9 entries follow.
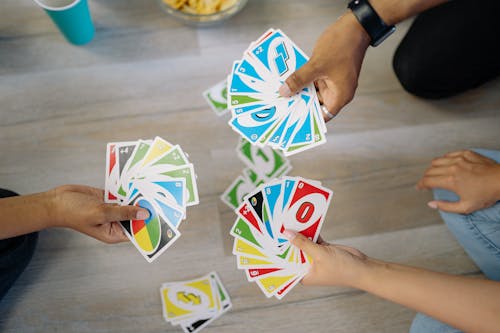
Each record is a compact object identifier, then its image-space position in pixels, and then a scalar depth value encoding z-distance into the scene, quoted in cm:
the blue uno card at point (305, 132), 113
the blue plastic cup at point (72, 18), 134
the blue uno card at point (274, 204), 109
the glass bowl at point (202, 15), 151
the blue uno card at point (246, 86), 117
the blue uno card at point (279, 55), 120
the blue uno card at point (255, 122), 114
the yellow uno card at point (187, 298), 119
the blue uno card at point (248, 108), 115
